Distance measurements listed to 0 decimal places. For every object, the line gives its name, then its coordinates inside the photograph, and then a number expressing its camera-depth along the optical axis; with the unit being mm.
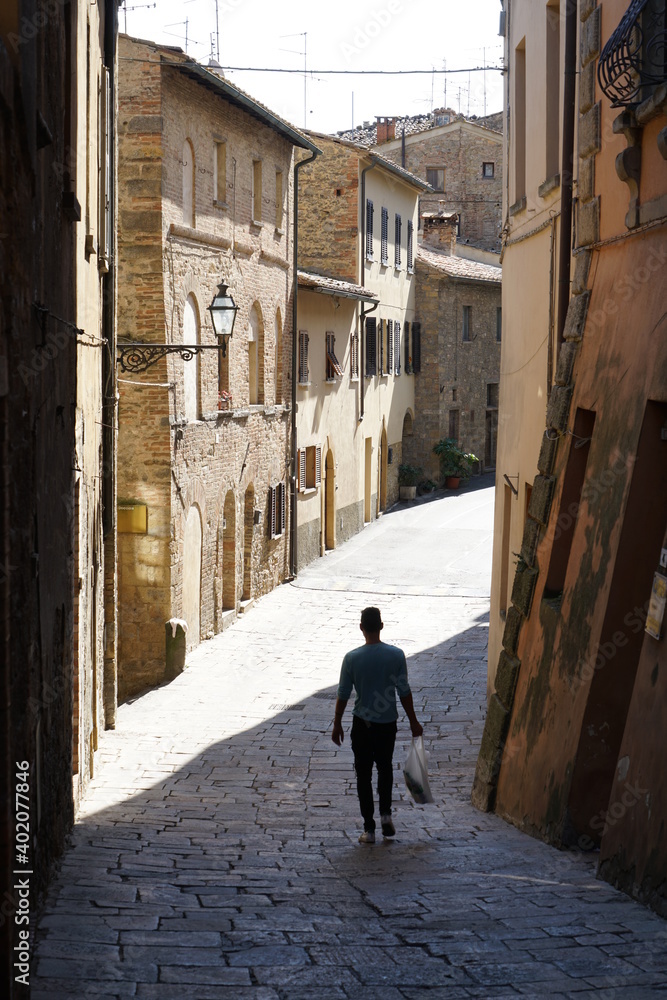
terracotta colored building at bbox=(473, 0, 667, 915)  6258
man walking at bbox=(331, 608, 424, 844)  7871
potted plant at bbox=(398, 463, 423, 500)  38156
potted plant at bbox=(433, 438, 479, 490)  39750
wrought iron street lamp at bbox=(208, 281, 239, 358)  15547
